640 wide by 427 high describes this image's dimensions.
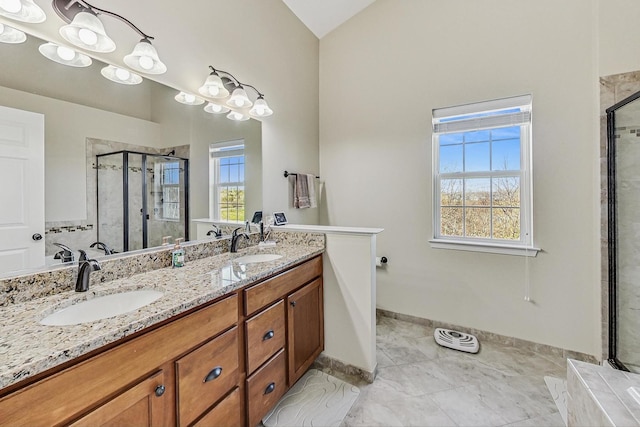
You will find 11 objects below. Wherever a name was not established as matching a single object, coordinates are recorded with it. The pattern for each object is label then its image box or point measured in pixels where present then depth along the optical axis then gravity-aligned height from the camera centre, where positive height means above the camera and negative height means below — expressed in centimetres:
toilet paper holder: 288 -51
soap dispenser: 156 -25
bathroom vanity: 72 -48
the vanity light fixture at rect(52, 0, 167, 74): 121 +84
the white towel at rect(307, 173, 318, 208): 293 +25
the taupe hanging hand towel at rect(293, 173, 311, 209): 277 +21
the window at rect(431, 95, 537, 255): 234 +32
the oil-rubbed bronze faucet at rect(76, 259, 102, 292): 116 -25
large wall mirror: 115 +45
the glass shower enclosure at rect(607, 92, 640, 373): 182 -15
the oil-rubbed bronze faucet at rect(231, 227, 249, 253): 198 -19
